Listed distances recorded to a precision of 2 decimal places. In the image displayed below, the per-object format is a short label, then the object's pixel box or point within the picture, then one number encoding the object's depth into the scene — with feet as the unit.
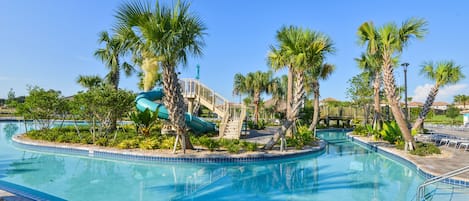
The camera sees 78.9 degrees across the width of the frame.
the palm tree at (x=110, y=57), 54.85
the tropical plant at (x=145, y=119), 46.06
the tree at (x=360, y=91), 85.61
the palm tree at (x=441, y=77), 56.39
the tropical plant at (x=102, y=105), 39.73
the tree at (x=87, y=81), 74.74
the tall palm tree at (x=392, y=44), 38.88
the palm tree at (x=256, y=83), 92.48
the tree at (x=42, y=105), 47.29
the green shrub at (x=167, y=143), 37.91
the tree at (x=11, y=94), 175.89
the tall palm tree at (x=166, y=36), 29.37
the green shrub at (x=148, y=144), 37.68
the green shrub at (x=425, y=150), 36.22
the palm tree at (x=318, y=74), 67.00
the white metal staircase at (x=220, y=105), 52.06
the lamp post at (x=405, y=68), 56.77
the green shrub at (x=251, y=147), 38.34
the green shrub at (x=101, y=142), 40.45
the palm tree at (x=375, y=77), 61.41
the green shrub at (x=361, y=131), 64.84
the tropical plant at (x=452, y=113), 142.41
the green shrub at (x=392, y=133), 46.39
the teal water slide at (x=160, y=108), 50.17
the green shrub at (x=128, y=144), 38.22
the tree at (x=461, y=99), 223.59
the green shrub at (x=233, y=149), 36.23
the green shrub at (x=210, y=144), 37.47
